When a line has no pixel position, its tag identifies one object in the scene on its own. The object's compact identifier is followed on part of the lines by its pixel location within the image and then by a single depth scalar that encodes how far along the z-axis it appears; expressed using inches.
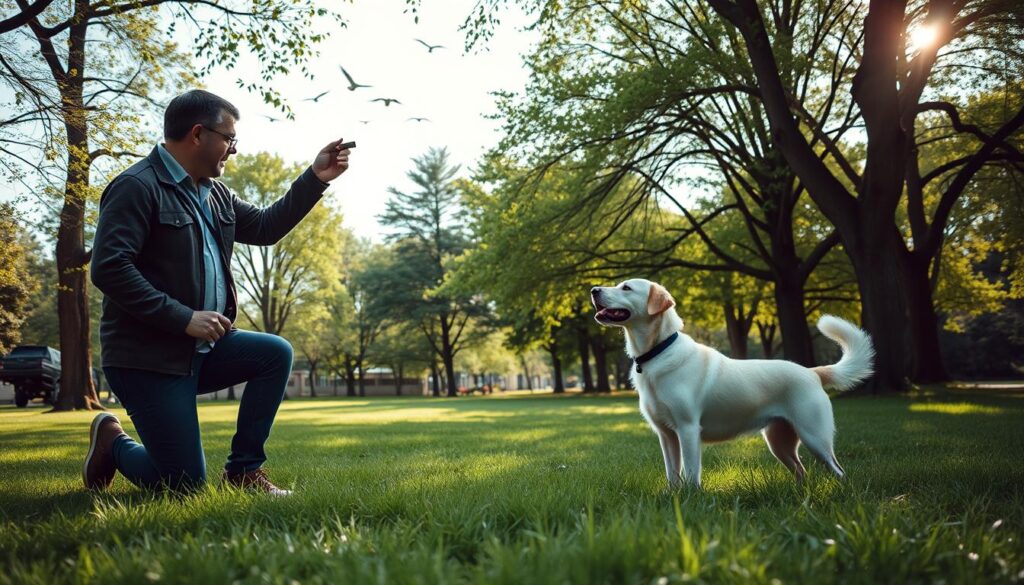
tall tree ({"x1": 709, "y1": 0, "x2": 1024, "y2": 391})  447.5
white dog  158.1
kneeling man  131.8
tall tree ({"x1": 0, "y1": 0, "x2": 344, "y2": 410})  327.6
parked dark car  960.9
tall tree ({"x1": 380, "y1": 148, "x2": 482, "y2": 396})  1702.8
